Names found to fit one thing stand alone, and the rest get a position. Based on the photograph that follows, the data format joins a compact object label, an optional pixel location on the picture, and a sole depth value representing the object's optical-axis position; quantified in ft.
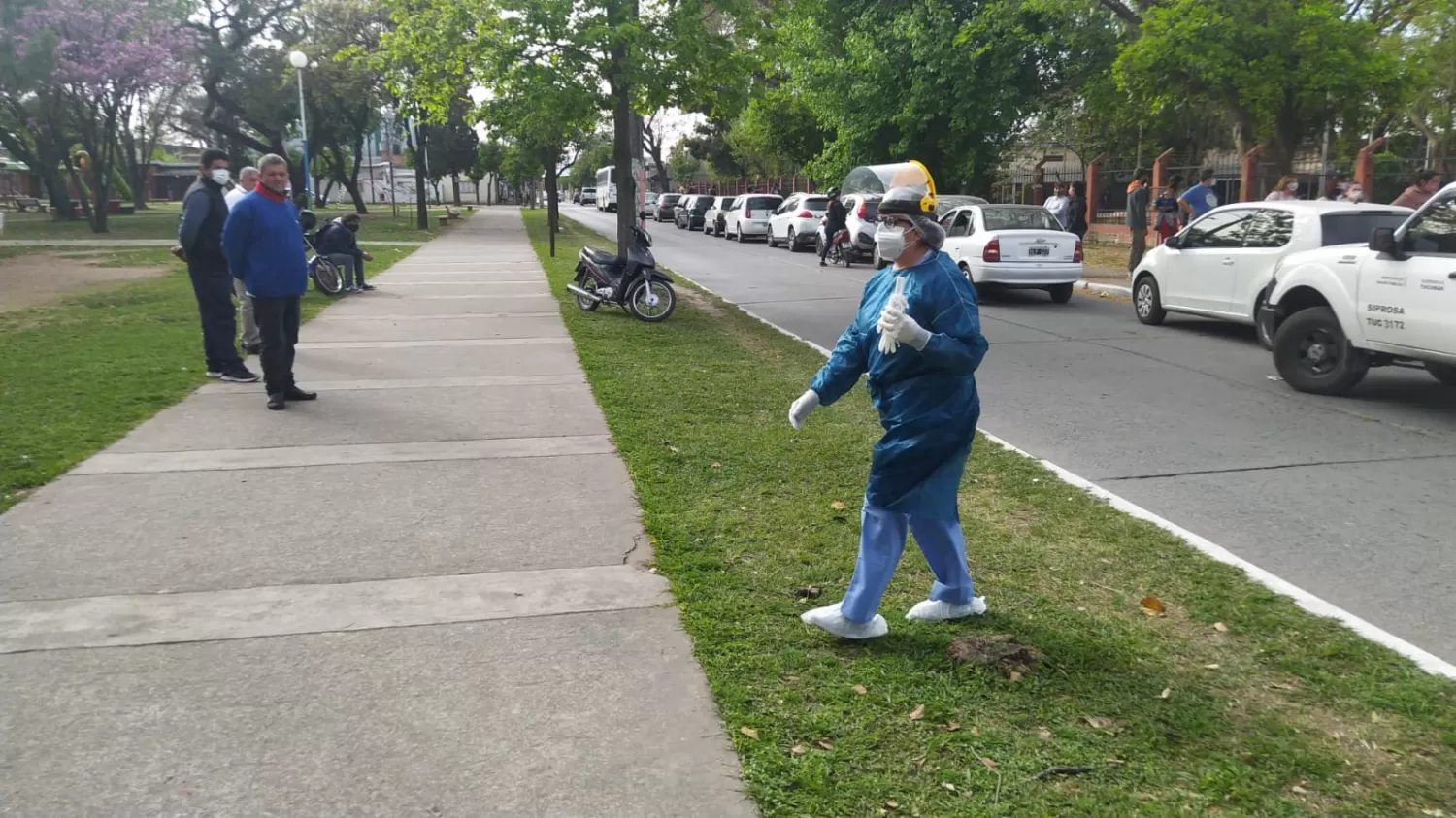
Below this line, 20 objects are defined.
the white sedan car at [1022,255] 52.08
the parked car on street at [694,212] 141.38
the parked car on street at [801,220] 92.07
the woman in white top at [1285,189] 50.11
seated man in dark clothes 54.39
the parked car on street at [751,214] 112.47
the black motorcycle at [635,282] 44.65
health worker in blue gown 12.66
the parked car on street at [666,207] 163.84
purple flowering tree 102.94
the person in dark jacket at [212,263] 29.73
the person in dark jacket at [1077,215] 71.10
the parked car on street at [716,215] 125.08
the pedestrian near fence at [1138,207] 57.98
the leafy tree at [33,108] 98.07
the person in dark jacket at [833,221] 75.61
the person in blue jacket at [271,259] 26.50
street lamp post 93.20
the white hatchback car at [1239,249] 37.29
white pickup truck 26.08
